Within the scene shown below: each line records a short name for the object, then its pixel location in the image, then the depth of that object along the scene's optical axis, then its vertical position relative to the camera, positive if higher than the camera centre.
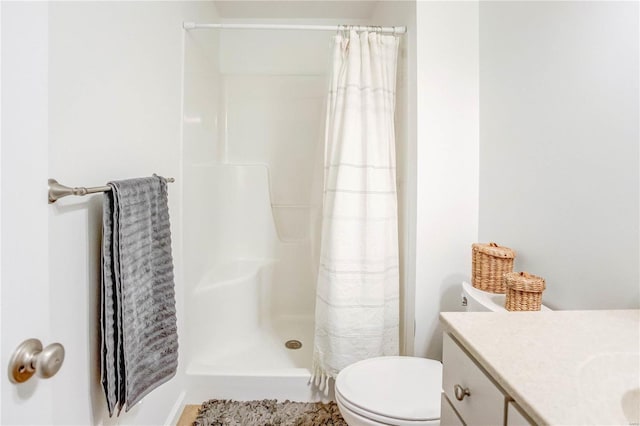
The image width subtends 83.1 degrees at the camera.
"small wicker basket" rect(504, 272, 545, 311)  1.10 -0.25
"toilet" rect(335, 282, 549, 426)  1.13 -0.62
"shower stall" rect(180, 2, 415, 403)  2.01 +0.17
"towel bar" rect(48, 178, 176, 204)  0.80 +0.04
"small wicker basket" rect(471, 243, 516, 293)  1.32 -0.20
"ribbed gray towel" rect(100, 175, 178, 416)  0.96 -0.26
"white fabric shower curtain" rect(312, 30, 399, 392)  1.68 +0.02
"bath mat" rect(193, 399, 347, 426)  1.68 -0.98
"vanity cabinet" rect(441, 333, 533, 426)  0.59 -0.34
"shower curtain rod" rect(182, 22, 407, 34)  1.69 +0.86
